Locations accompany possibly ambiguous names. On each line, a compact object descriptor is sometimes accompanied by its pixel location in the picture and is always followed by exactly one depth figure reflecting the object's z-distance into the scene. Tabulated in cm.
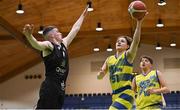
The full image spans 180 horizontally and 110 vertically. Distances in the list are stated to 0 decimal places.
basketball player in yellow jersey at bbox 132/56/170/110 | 555
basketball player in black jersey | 441
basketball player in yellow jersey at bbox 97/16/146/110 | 487
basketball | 461
